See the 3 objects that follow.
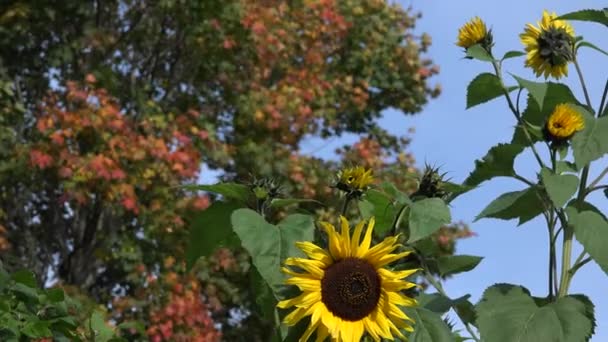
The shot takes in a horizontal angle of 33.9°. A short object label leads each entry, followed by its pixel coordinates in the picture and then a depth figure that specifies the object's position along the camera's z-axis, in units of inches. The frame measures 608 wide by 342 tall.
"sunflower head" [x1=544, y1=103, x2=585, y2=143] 109.9
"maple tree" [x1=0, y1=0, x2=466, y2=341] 374.0
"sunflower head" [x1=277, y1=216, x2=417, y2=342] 88.5
